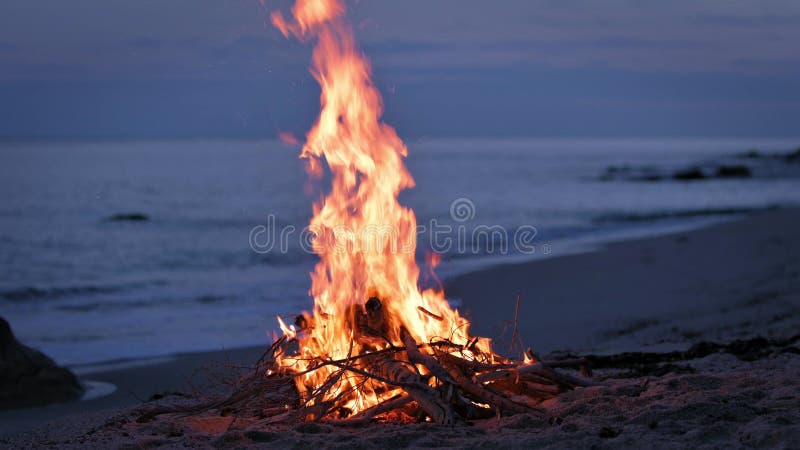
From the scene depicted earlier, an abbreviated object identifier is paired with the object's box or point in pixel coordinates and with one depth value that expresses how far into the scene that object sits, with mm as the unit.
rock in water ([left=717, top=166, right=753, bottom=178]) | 59566
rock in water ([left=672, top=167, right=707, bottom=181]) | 58938
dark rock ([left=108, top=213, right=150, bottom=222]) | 34062
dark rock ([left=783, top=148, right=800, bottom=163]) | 80738
